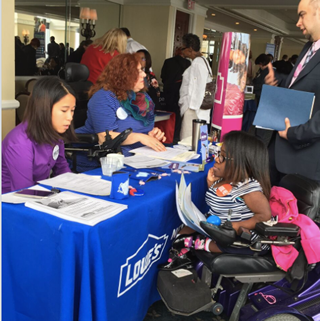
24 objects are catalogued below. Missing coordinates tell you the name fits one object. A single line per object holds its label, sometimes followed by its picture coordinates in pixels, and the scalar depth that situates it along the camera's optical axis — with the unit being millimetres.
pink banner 2579
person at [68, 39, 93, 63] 5016
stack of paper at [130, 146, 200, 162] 2295
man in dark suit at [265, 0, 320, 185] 1990
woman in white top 4641
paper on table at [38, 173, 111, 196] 1585
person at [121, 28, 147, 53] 5066
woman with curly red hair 2492
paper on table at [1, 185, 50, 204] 1366
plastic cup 1871
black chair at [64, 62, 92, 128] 3168
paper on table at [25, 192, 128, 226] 1285
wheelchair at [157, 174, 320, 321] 1529
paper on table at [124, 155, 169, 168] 2057
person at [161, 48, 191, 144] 5871
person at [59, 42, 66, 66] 6445
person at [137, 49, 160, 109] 4755
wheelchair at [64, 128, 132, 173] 2131
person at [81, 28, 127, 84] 3932
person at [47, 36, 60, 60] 6188
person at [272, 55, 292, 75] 7035
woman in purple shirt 1782
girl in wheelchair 1710
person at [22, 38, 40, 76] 5730
